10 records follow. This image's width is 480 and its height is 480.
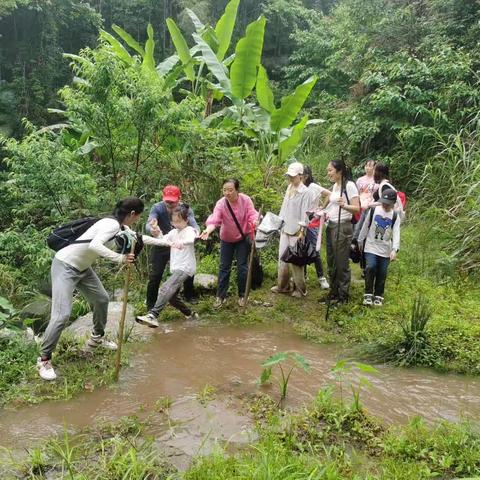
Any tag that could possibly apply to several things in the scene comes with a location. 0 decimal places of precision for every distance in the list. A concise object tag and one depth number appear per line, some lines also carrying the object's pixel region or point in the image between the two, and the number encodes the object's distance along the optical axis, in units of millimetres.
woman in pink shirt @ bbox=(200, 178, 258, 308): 6250
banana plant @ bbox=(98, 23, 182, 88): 9755
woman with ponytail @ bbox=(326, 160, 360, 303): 6062
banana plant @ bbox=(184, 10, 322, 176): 8727
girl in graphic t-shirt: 6184
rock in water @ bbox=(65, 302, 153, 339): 5707
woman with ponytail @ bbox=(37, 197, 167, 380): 4473
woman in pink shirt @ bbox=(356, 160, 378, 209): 6898
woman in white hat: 6276
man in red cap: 5977
